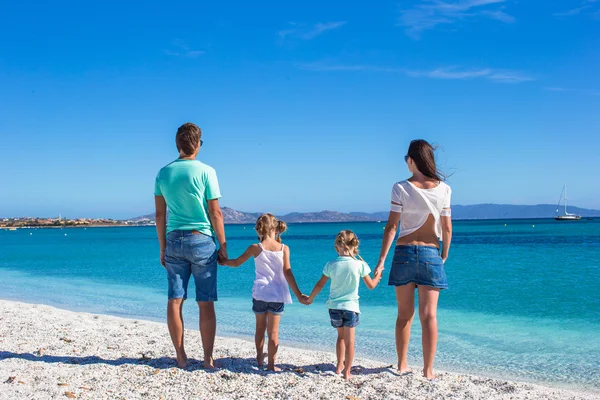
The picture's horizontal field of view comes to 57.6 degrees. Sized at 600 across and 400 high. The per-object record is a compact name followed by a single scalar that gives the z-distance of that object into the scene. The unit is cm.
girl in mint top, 471
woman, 455
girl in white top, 487
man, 461
